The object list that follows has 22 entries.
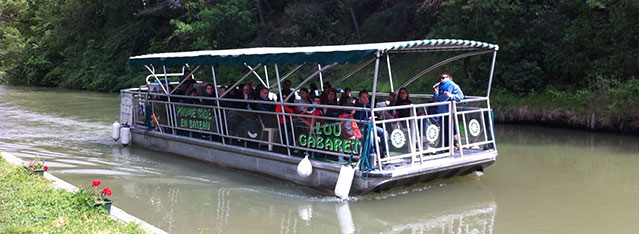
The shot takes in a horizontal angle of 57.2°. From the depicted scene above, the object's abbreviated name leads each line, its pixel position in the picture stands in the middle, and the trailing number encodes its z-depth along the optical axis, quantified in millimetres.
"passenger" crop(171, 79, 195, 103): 13554
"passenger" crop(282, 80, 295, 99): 12062
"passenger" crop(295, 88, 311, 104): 11311
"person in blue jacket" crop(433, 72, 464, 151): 10055
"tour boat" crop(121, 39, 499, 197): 9156
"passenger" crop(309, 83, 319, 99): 12663
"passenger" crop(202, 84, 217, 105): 12484
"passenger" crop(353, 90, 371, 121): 9241
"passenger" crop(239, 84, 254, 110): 11641
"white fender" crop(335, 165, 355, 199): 9016
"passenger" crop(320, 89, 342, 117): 10711
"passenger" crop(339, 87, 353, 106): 10755
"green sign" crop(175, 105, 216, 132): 12391
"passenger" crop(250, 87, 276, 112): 11327
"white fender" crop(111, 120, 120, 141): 15586
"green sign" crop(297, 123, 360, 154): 9352
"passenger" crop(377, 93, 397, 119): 10388
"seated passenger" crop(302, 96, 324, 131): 9984
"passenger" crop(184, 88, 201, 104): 13188
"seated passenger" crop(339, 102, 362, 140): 9320
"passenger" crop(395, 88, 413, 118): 10296
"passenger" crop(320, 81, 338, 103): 10820
